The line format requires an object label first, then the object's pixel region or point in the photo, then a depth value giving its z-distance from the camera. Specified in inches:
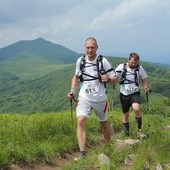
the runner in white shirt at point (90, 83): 368.8
